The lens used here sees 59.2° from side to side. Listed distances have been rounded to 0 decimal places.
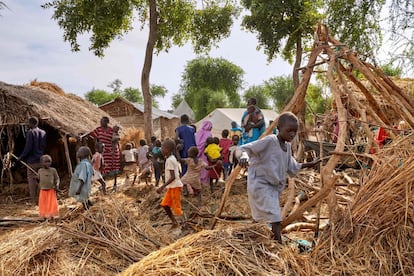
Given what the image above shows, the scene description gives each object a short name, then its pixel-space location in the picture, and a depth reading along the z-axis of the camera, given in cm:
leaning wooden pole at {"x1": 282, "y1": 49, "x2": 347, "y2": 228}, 352
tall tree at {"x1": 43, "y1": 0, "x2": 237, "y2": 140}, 1204
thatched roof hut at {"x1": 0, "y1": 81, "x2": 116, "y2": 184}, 832
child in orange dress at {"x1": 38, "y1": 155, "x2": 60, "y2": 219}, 572
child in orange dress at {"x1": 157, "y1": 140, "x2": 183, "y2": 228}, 523
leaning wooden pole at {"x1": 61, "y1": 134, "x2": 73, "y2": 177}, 867
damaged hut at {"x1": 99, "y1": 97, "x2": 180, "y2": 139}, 2498
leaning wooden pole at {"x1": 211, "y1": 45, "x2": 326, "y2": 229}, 459
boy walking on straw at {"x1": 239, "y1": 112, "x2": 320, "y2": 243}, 344
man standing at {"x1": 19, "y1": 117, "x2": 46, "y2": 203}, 703
